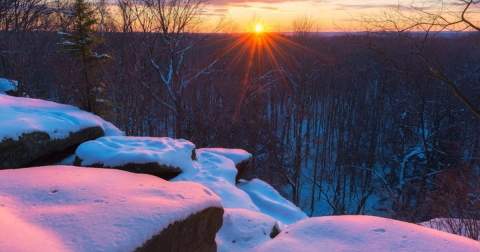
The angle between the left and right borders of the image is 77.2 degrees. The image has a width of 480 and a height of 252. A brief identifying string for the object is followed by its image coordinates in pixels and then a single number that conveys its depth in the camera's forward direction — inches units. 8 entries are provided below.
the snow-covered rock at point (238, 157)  398.9
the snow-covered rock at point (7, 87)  535.5
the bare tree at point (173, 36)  788.0
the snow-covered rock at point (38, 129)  249.9
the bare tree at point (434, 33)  353.7
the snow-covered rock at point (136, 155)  267.7
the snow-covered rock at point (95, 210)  97.1
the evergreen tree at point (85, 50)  406.0
